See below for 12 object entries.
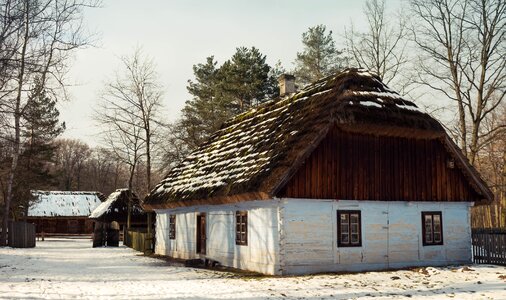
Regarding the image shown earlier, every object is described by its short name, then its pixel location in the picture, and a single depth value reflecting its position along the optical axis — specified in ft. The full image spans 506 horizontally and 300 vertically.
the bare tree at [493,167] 106.42
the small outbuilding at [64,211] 167.43
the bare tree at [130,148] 122.42
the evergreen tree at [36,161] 133.80
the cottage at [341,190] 51.34
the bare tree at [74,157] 254.10
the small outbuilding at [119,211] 127.85
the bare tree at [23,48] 48.80
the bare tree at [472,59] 96.58
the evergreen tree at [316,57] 147.84
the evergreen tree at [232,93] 143.74
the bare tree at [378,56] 114.21
